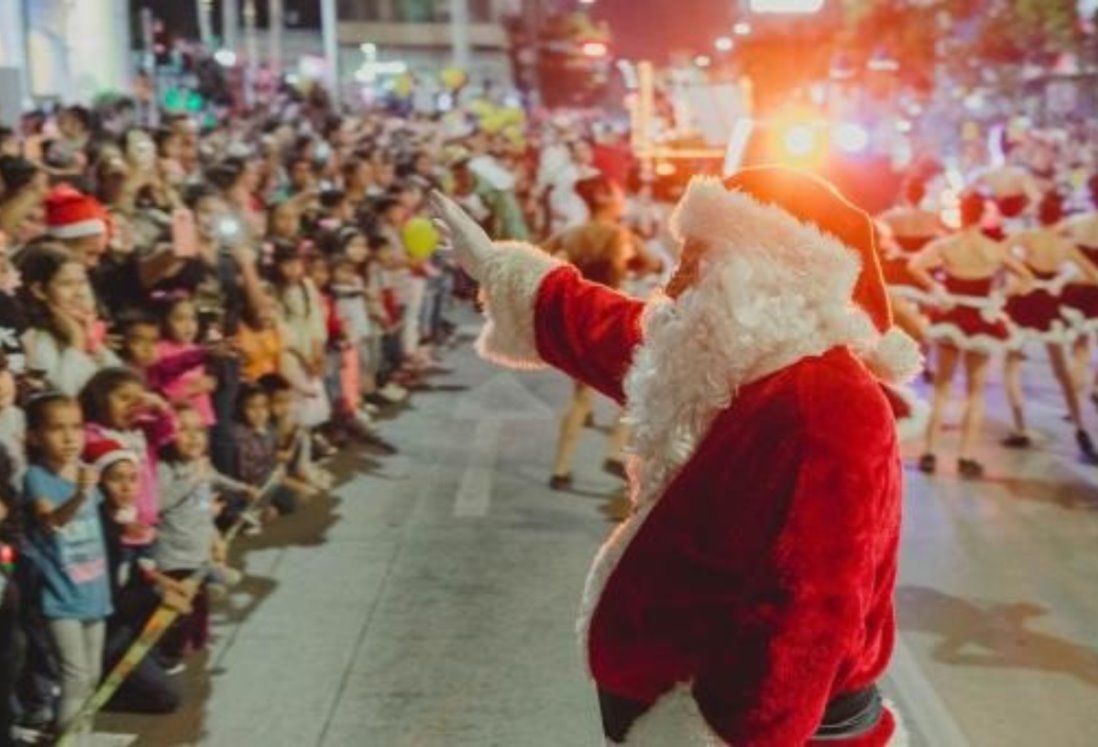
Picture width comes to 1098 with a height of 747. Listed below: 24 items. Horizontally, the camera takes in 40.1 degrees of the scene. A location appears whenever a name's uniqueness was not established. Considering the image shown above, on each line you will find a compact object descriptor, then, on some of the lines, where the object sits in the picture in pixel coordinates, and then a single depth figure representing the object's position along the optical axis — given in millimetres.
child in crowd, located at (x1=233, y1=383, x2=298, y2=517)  8109
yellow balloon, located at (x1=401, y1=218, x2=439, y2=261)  12734
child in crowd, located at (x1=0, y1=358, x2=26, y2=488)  5238
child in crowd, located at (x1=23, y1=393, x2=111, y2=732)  5031
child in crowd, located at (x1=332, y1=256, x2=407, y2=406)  10883
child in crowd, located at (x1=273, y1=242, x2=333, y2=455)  9156
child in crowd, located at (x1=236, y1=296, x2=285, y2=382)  8750
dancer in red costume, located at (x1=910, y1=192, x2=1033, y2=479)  9484
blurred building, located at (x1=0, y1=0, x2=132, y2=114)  14484
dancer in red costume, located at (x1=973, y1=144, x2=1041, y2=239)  10808
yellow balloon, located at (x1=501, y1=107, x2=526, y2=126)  24352
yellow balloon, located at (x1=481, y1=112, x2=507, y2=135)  23625
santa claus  2590
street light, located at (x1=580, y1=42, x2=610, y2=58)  30666
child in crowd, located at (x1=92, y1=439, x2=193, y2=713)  5391
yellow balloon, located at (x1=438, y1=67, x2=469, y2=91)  29594
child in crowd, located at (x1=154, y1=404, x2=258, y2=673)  6117
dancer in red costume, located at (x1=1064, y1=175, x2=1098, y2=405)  10062
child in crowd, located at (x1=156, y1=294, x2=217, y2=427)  7070
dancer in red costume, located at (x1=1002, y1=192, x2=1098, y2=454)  9992
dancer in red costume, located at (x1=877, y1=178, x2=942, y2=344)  11305
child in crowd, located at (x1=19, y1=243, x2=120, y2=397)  6270
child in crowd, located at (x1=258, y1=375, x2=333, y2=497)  8773
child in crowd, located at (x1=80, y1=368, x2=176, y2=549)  5773
